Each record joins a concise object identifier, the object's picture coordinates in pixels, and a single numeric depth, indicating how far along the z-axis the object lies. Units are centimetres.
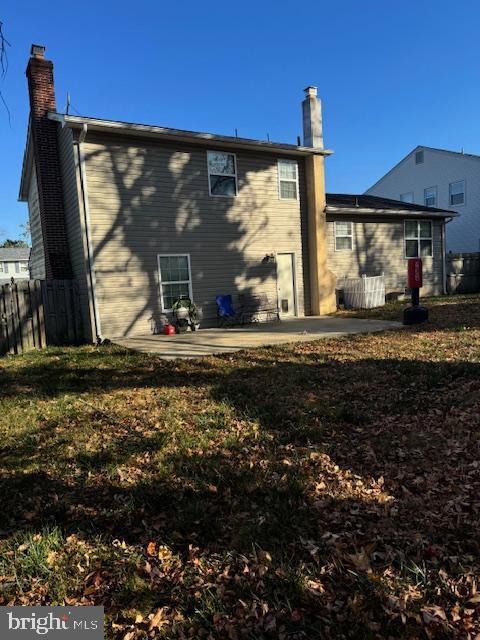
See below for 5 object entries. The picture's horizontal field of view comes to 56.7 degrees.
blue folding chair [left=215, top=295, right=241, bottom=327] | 1252
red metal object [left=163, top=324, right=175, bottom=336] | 1137
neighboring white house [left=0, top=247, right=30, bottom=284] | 5422
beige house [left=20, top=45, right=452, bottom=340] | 1080
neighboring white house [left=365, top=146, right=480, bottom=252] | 2475
